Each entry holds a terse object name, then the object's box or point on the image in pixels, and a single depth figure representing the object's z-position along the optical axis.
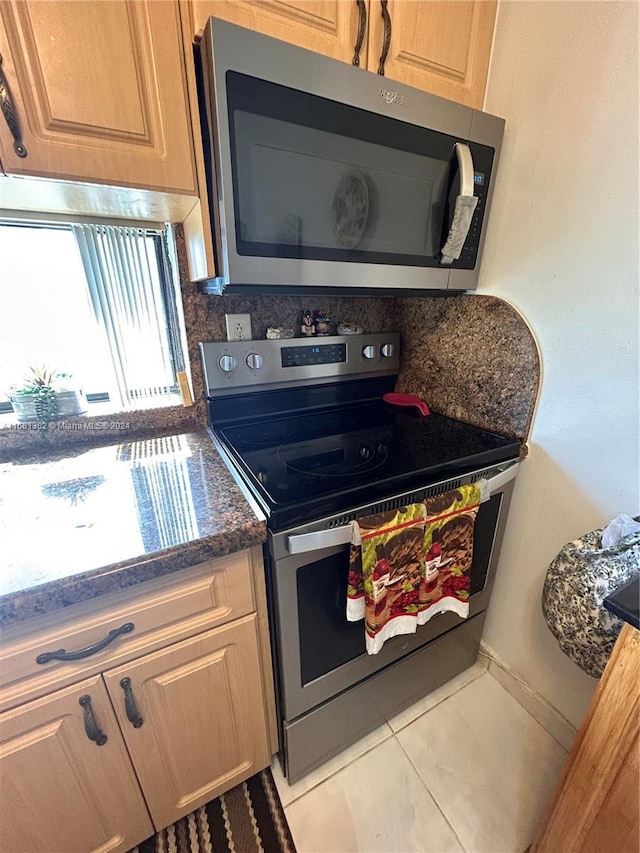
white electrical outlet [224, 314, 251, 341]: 1.17
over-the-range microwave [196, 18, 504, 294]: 0.72
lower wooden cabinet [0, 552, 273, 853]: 0.65
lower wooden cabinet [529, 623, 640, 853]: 0.58
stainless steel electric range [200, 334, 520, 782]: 0.79
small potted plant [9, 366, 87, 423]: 1.04
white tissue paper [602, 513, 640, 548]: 0.84
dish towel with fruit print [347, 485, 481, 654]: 0.80
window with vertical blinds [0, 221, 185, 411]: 1.04
